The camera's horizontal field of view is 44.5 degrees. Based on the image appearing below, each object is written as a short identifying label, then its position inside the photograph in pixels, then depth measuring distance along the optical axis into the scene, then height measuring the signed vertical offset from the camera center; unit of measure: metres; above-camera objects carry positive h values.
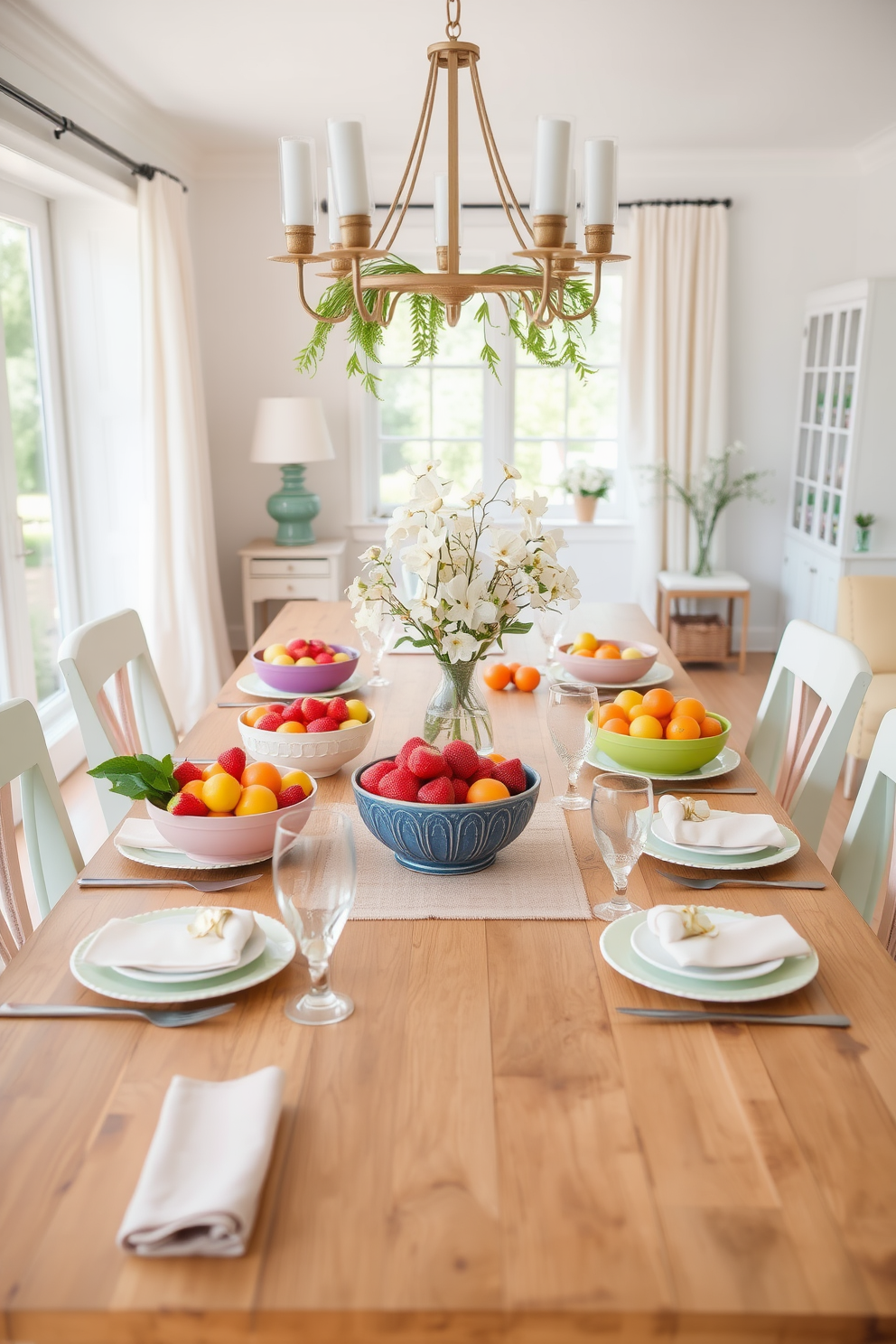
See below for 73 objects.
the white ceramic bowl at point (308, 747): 1.86 -0.58
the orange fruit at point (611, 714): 1.95 -0.54
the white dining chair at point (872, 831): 1.70 -0.65
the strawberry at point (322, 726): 1.87 -0.54
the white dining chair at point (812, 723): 1.99 -0.62
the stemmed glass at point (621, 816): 1.34 -0.49
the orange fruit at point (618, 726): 1.92 -0.55
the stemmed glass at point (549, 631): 2.67 -0.55
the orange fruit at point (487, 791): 1.48 -0.51
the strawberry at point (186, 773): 1.57 -0.52
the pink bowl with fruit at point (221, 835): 1.49 -0.58
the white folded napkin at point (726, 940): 1.24 -0.60
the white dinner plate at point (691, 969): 1.22 -0.62
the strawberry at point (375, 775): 1.52 -0.51
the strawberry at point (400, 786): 1.47 -0.50
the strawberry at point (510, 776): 1.52 -0.50
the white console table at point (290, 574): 5.34 -0.81
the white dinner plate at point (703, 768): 1.90 -0.62
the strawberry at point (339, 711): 1.90 -0.52
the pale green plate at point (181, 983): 1.20 -0.63
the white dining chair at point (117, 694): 2.08 -0.59
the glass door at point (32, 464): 3.67 -0.23
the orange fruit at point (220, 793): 1.51 -0.53
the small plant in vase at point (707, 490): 5.64 -0.43
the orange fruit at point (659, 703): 1.91 -0.51
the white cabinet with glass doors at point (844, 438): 4.73 -0.15
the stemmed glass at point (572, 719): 1.71 -0.48
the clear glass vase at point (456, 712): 1.82 -0.51
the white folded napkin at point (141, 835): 1.61 -0.63
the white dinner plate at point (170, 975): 1.22 -0.62
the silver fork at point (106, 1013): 1.18 -0.65
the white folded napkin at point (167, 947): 1.23 -0.61
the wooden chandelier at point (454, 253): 1.54 +0.22
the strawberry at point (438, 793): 1.46 -0.51
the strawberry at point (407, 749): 1.52 -0.47
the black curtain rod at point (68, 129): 3.17 +0.88
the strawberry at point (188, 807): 1.49 -0.54
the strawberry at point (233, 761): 1.58 -0.51
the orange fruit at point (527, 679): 2.50 -0.61
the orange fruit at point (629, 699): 1.99 -0.52
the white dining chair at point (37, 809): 1.63 -0.63
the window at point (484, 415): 5.82 -0.06
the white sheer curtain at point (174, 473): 4.56 -0.30
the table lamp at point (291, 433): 5.16 -0.14
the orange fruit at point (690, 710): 1.90 -0.52
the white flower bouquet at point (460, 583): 1.70 -0.28
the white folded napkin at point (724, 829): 1.58 -0.61
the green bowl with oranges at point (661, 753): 1.86 -0.58
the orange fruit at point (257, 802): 1.51 -0.54
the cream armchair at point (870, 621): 3.85 -0.74
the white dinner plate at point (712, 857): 1.55 -0.63
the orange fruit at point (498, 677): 2.50 -0.61
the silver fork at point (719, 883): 1.51 -0.64
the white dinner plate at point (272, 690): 2.37 -0.62
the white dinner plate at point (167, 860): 1.55 -0.64
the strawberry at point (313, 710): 1.90 -0.52
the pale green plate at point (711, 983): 1.20 -0.63
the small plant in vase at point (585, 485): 5.80 -0.42
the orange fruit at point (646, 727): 1.88 -0.54
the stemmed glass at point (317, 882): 1.12 -0.48
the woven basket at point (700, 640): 5.56 -1.17
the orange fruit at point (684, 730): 1.86 -0.54
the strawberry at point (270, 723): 1.90 -0.54
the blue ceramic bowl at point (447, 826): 1.46 -0.56
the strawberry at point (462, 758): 1.51 -0.47
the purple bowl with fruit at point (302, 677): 2.36 -0.58
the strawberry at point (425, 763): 1.48 -0.47
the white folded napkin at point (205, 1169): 0.85 -0.62
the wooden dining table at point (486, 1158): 0.81 -0.65
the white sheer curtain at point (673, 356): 5.47 +0.24
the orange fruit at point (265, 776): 1.56 -0.52
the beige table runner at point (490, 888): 1.44 -0.65
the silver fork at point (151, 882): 1.51 -0.65
